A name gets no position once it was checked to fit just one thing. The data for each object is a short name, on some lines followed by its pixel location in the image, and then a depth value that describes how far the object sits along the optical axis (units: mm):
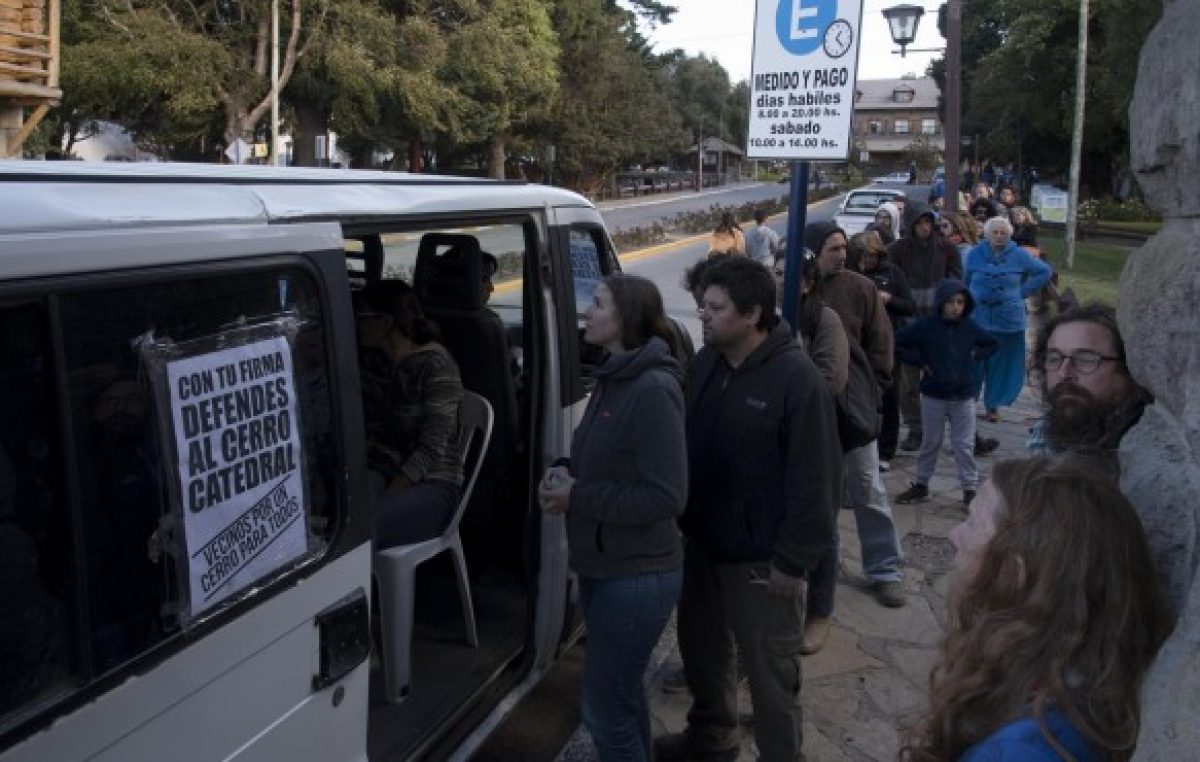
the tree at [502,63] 35094
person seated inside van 3586
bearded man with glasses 1766
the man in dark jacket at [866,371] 4828
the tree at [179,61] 29547
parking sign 3605
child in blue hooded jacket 5918
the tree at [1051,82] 25203
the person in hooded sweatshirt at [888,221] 9820
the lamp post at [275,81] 29766
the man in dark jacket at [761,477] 2902
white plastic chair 3107
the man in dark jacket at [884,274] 6582
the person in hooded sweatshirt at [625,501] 2715
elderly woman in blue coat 7523
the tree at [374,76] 32188
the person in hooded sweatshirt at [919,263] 7656
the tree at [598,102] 47656
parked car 22062
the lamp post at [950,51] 12195
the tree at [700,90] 86312
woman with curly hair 1328
